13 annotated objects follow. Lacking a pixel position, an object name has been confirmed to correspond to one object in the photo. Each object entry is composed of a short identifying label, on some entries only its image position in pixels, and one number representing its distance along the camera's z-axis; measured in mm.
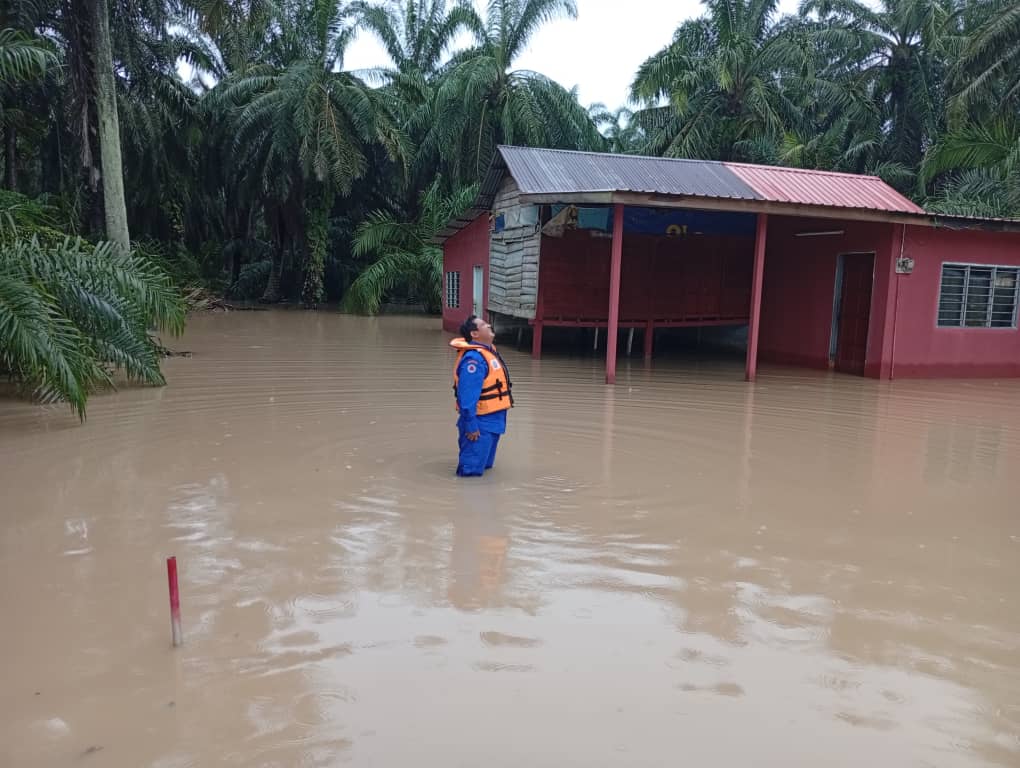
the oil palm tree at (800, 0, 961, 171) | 28006
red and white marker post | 3788
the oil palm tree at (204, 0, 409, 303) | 26109
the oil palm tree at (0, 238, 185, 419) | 8000
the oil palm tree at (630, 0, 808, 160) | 26578
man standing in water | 6766
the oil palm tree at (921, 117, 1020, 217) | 14586
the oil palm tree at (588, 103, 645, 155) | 34031
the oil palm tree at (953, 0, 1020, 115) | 19531
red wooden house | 13945
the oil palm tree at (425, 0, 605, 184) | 27500
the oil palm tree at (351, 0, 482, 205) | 29828
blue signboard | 15727
